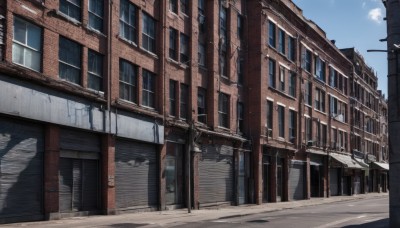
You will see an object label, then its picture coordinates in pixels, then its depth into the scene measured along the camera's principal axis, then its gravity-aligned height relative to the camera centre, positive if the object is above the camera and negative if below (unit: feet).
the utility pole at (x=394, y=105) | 36.60 +3.33
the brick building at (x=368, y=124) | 208.64 +12.74
